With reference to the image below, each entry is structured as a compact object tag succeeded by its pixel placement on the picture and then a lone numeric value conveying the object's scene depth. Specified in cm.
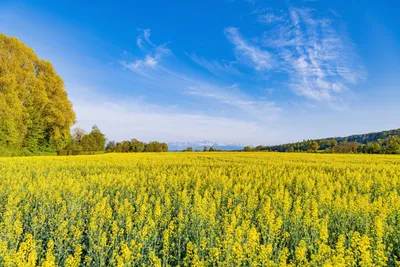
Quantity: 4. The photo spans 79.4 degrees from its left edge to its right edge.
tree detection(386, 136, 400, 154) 6434
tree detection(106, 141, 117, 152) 8919
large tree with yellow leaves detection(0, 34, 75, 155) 3600
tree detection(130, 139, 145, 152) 8790
